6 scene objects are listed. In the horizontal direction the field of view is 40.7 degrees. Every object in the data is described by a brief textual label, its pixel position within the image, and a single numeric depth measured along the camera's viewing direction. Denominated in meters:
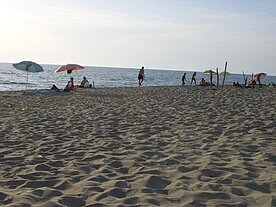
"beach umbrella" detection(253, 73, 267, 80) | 26.69
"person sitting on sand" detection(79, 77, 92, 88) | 26.24
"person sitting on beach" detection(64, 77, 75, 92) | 22.11
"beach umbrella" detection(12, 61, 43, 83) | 20.16
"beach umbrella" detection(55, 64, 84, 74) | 21.78
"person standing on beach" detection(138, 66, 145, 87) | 27.38
